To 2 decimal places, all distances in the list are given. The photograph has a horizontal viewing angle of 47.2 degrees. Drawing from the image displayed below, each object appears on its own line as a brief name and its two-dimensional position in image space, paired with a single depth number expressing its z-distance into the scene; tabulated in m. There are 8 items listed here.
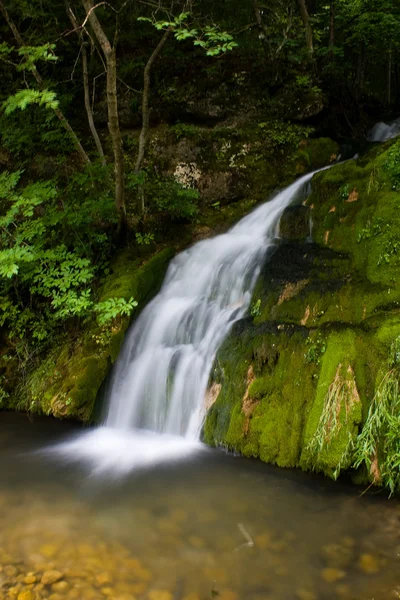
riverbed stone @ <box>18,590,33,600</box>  2.79
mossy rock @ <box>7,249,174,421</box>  5.60
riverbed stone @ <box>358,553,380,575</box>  2.97
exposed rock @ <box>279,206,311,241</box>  6.36
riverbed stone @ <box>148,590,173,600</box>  2.84
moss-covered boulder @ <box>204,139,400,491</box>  3.88
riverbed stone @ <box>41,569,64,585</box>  2.94
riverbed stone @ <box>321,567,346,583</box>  2.94
